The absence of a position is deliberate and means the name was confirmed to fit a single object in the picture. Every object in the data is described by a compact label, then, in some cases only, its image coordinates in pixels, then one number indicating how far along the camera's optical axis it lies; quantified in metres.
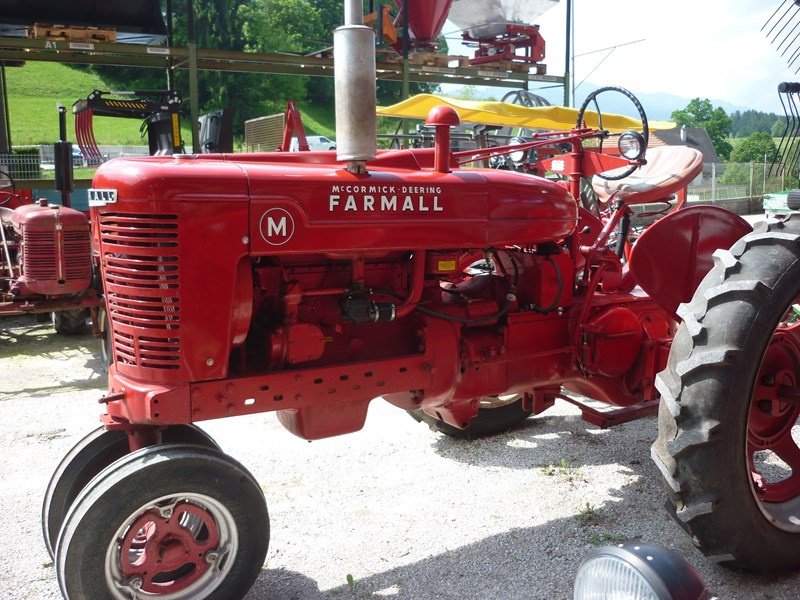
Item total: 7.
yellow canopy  9.48
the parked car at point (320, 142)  23.61
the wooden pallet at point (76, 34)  9.94
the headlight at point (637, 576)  1.31
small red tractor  6.32
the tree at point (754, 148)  38.16
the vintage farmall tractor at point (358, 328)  2.39
